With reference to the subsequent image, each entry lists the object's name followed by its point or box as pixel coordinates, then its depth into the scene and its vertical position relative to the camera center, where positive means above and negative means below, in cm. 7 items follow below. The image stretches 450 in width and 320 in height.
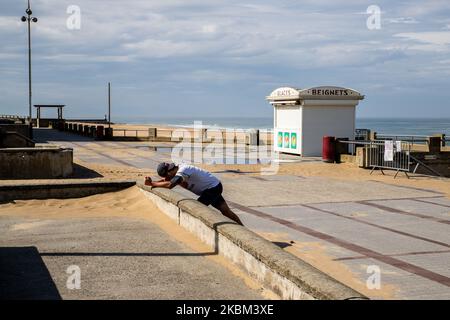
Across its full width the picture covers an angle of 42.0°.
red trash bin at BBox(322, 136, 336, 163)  2428 -104
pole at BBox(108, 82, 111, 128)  5822 +257
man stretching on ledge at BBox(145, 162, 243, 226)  922 -95
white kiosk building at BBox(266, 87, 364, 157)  2661 +41
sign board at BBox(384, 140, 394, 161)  1969 -88
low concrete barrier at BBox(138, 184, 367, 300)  535 -147
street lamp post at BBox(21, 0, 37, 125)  4134 +601
